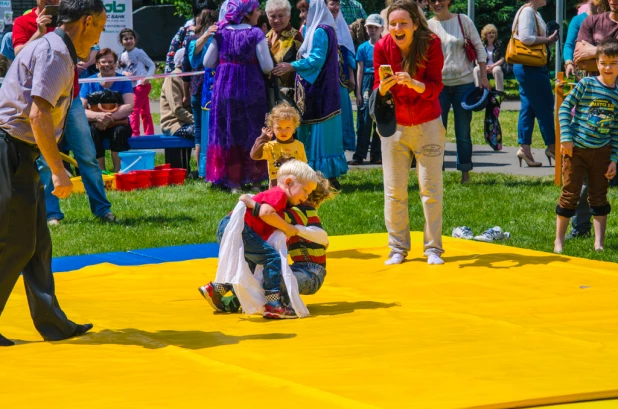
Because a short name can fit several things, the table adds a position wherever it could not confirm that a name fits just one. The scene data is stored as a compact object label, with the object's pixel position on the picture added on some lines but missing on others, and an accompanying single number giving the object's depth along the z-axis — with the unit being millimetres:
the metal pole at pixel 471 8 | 16828
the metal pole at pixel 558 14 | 17278
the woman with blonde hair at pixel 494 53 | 18391
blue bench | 12859
